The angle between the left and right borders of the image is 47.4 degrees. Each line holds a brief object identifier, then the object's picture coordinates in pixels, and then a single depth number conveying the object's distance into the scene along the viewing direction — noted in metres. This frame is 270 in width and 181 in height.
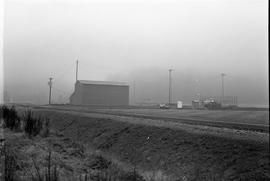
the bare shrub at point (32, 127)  16.17
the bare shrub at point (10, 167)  6.98
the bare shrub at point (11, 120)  18.36
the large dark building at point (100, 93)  82.38
